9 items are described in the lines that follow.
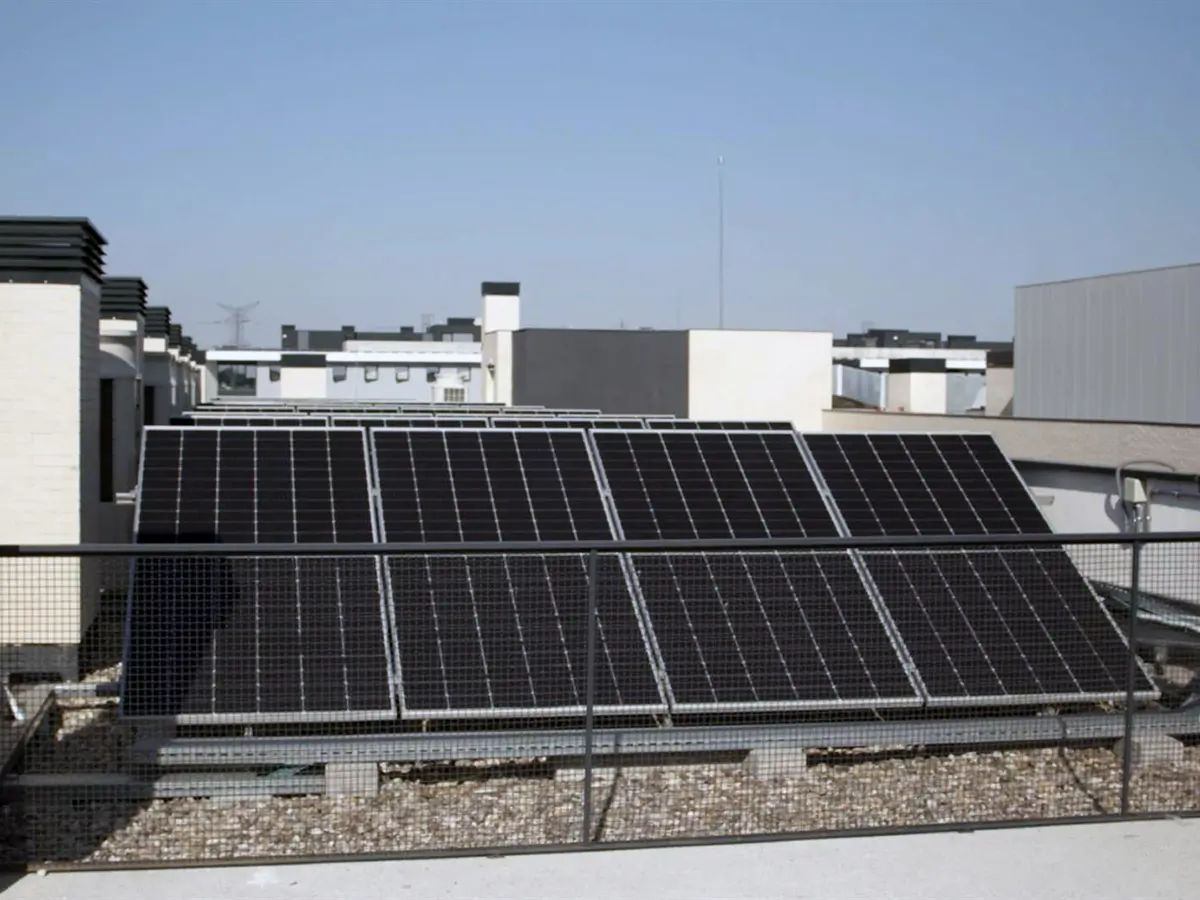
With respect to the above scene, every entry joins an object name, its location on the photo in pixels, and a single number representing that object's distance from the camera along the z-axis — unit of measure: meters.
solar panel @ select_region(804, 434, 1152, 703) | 10.06
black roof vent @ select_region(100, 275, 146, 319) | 26.19
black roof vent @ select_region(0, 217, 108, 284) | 14.12
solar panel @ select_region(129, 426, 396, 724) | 8.63
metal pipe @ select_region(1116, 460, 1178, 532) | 15.43
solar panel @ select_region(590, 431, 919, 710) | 9.74
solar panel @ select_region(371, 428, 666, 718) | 9.24
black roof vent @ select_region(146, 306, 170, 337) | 33.78
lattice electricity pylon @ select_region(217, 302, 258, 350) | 89.07
